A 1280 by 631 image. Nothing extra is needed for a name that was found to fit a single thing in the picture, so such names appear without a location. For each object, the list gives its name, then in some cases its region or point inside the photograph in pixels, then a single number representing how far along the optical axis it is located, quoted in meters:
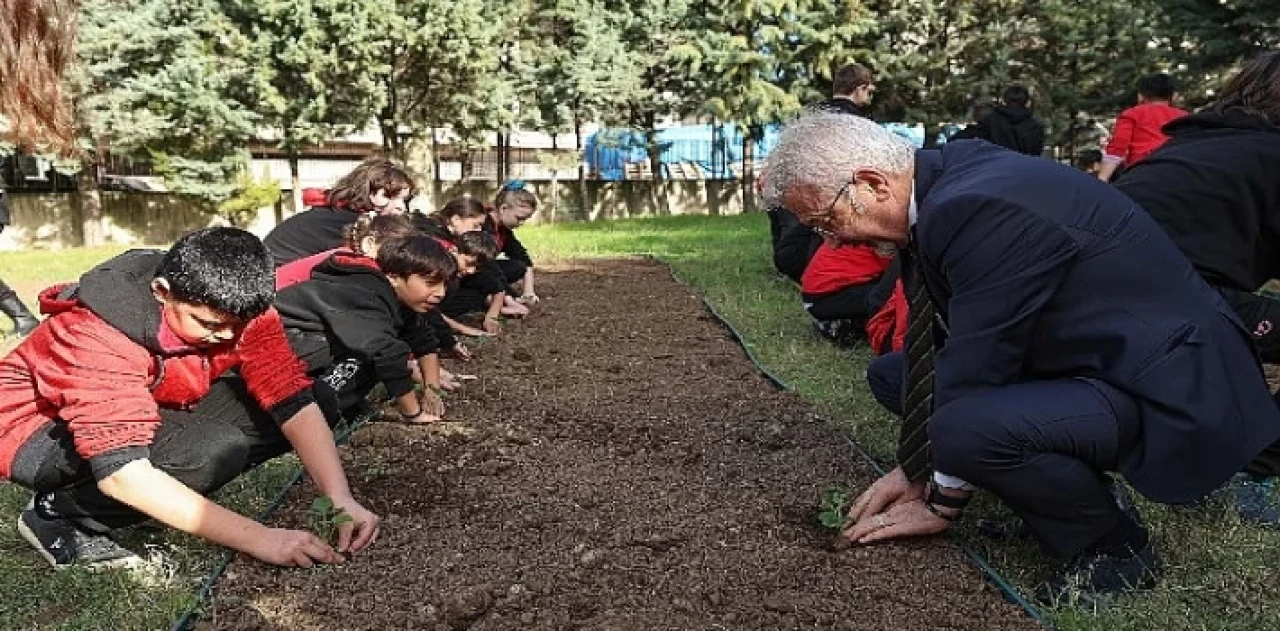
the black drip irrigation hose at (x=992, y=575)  2.37
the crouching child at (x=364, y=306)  3.77
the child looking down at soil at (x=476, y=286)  5.86
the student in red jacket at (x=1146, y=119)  6.76
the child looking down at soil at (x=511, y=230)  6.83
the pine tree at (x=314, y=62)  15.83
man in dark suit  2.18
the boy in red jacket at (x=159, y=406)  2.33
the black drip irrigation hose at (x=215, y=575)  2.38
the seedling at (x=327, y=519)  2.73
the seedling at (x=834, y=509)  2.67
